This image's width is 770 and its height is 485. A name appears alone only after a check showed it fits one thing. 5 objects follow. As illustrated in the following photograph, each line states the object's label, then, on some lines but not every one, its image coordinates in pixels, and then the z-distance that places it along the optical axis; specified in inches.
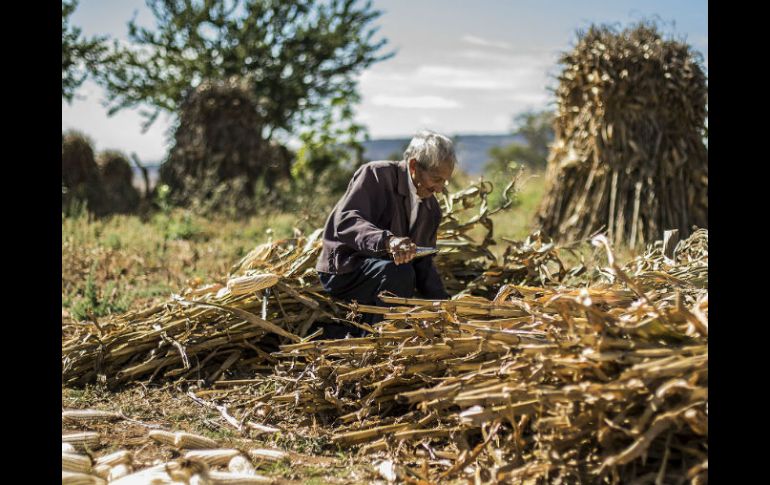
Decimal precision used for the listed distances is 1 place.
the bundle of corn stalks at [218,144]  419.8
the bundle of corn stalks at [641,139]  289.6
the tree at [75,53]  521.7
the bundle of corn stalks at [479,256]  179.9
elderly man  144.1
